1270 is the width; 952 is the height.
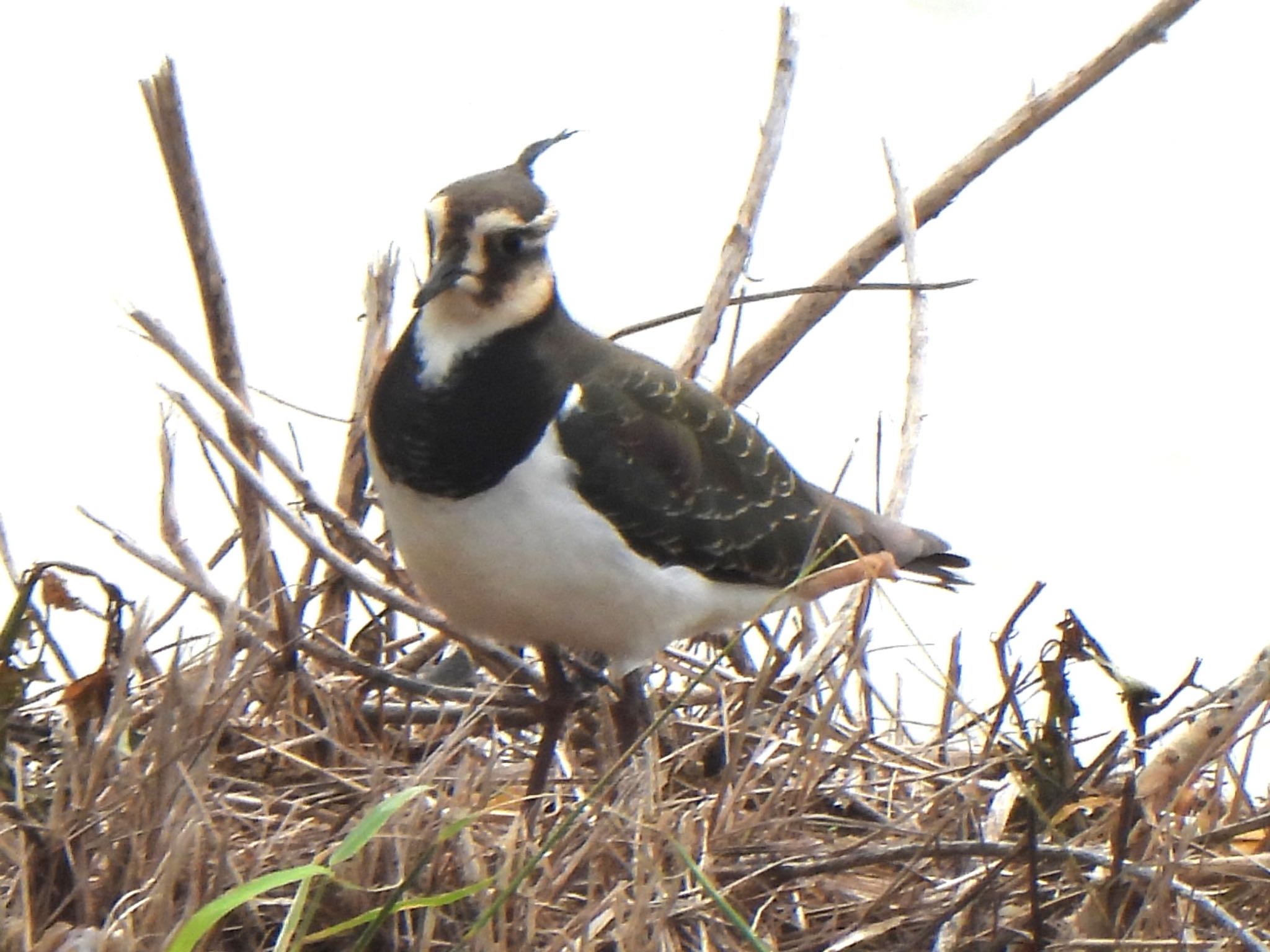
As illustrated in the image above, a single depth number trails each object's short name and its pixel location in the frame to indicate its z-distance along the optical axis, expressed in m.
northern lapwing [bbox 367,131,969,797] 5.50
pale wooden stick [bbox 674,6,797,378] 5.69
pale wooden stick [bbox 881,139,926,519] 5.67
